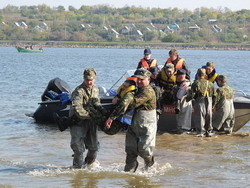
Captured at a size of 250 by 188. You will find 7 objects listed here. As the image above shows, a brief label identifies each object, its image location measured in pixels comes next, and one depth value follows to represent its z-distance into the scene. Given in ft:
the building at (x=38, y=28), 616.96
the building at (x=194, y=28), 598.63
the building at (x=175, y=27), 631.97
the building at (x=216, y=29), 587.27
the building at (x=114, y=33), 590.14
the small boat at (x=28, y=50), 367.64
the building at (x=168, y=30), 617.41
